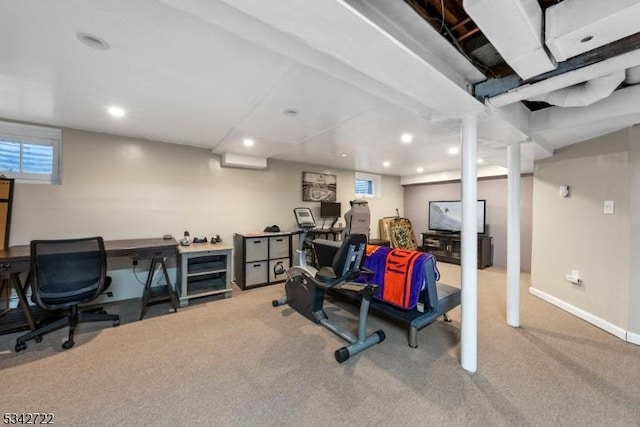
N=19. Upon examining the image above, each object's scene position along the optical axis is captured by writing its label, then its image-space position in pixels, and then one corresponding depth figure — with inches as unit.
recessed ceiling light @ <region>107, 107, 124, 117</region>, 98.7
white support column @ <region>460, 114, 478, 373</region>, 78.6
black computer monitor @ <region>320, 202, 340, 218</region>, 215.2
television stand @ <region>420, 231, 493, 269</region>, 209.5
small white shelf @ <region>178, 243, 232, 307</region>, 129.7
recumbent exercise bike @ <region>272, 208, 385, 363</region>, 89.4
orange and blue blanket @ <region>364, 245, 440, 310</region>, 93.0
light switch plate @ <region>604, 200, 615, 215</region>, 104.9
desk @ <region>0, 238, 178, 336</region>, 95.0
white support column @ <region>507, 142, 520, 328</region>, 107.7
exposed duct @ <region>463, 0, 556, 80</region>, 42.2
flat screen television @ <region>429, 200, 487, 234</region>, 238.0
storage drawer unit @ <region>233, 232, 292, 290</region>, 158.7
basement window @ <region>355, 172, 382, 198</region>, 255.3
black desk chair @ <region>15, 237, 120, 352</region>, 90.8
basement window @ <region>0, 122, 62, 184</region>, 115.8
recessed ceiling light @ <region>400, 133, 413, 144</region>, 129.8
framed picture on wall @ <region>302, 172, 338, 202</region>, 210.4
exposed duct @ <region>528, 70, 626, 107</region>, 64.5
